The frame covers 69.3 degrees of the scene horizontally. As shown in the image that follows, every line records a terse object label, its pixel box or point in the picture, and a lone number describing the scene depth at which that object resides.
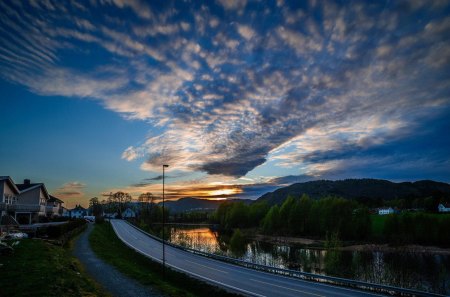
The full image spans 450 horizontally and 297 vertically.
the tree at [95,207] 172.12
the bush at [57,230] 42.35
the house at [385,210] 179.00
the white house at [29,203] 59.47
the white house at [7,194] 51.56
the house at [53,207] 80.53
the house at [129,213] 177.46
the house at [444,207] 147.52
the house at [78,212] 166.00
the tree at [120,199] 176.25
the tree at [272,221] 100.06
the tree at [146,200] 159.93
